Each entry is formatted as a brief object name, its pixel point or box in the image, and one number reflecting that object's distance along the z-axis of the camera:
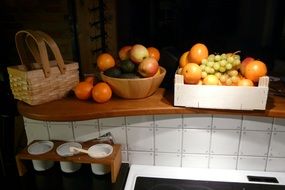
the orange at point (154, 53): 0.96
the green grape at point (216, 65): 0.85
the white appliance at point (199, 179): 0.95
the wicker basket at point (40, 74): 0.85
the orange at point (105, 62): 0.97
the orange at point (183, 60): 0.92
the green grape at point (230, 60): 0.85
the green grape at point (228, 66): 0.85
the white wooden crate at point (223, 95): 0.81
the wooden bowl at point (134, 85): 0.88
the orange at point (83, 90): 0.95
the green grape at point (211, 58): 0.87
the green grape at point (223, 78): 0.85
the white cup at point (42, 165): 1.00
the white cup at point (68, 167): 0.99
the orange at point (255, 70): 0.83
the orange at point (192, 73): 0.83
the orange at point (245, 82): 0.82
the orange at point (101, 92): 0.92
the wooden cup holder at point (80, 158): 0.92
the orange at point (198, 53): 0.88
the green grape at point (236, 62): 0.86
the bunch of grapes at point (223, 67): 0.85
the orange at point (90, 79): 0.97
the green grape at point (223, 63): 0.85
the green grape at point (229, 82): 0.85
